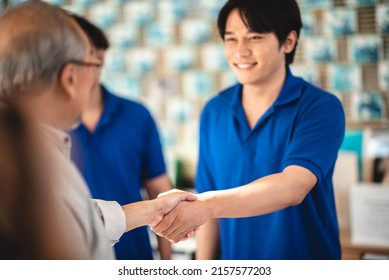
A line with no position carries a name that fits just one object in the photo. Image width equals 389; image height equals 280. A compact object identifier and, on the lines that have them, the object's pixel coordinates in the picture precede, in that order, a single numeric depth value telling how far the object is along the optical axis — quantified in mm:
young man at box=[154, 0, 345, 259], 2851
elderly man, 2423
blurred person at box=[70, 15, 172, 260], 3162
